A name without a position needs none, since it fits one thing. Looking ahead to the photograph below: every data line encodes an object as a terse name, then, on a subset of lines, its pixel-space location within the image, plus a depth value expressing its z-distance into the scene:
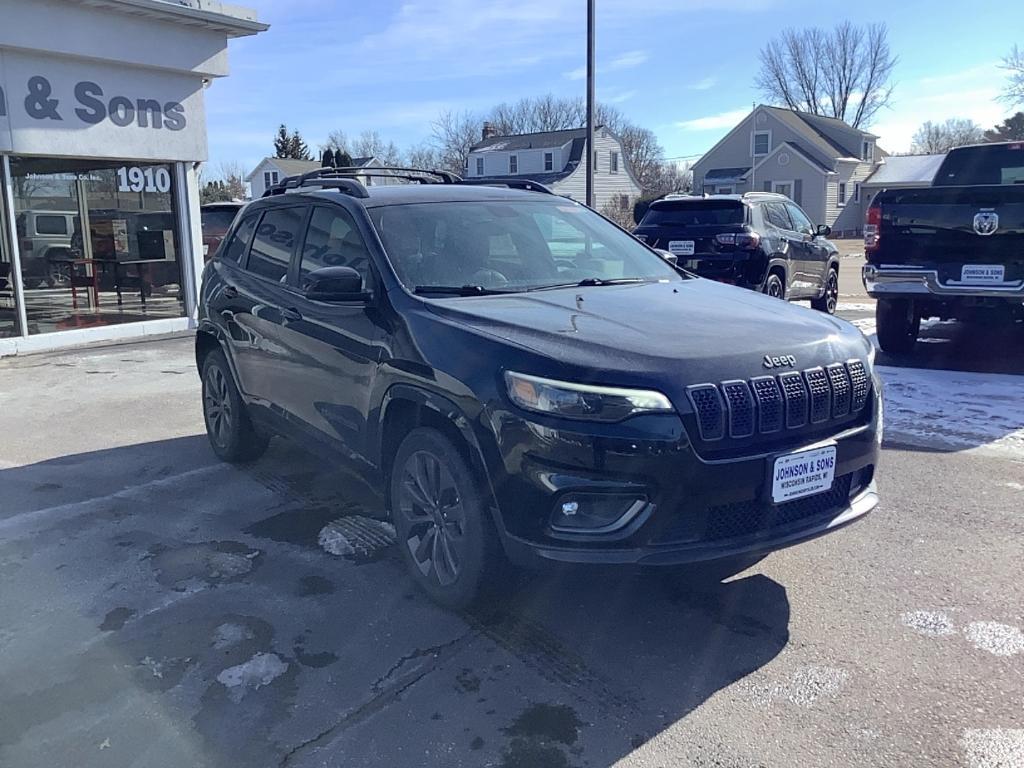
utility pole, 14.45
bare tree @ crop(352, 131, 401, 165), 71.69
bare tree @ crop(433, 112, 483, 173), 66.00
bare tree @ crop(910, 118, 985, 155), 79.72
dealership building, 10.89
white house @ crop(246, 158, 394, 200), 57.16
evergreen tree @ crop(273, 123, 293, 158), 66.56
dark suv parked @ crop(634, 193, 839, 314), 10.91
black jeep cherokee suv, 3.09
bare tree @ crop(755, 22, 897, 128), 66.81
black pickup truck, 7.66
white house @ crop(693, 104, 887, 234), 48.88
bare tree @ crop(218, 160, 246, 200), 54.65
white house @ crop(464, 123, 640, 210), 51.44
